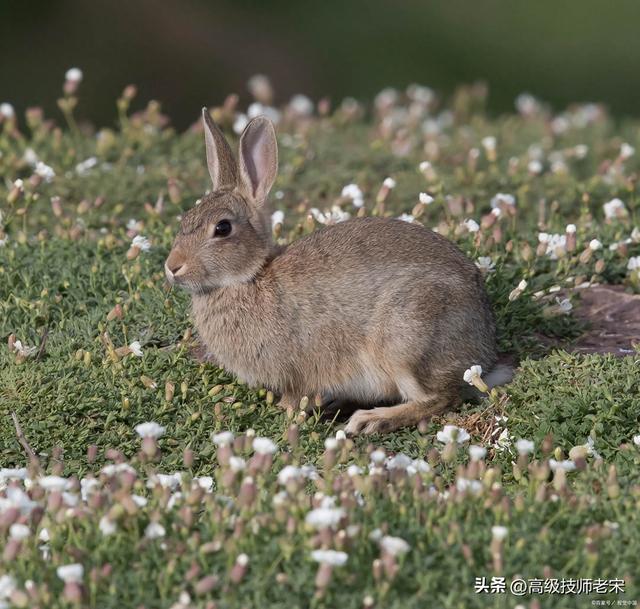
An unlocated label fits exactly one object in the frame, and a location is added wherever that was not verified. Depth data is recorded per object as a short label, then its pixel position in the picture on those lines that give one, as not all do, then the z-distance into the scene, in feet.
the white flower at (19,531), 30.60
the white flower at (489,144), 64.03
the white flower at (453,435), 36.22
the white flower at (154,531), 31.48
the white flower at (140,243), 48.44
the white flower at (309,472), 34.76
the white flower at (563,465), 34.42
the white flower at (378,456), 34.32
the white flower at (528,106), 85.40
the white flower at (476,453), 34.45
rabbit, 41.86
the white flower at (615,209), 55.52
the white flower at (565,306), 47.16
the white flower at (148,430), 34.12
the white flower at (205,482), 35.72
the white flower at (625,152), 61.93
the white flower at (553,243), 50.70
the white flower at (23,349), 43.98
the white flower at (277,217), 51.92
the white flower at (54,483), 32.12
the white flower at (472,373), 40.52
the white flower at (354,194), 54.95
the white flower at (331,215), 51.13
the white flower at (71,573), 28.91
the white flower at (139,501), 32.16
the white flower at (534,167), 62.27
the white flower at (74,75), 63.62
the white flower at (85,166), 62.23
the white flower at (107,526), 31.32
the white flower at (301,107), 79.56
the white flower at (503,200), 55.16
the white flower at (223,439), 33.65
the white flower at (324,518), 30.30
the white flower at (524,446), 34.73
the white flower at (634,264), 50.90
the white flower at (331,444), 34.14
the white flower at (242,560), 30.12
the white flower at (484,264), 48.24
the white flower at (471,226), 50.59
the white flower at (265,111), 67.10
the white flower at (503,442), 40.14
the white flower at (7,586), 29.19
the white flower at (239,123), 66.83
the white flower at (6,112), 65.16
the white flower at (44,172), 53.31
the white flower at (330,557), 29.27
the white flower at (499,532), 30.71
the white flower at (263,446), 33.06
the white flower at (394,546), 30.17
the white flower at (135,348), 43.80
